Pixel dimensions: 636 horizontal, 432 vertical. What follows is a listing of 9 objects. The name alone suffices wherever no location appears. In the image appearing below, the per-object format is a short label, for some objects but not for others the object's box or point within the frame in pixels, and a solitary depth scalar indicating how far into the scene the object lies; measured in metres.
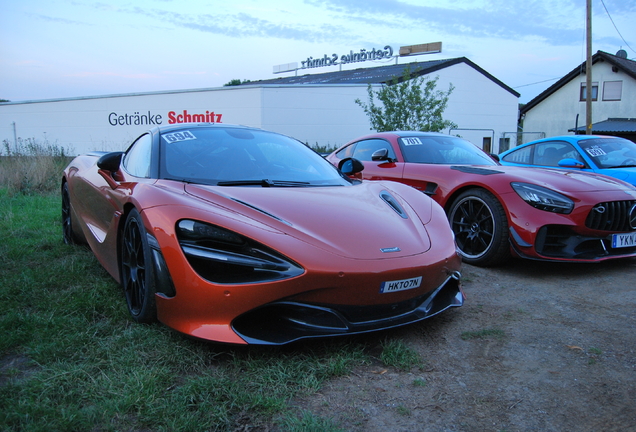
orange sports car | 2.34
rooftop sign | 36.56
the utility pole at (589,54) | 18.19
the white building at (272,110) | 25.75
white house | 29.95
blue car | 6.11
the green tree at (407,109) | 17.52
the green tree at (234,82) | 60.03
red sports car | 4.07
